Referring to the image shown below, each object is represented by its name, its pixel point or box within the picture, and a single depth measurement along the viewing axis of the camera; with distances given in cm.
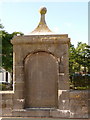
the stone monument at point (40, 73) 631
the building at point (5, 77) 3862
